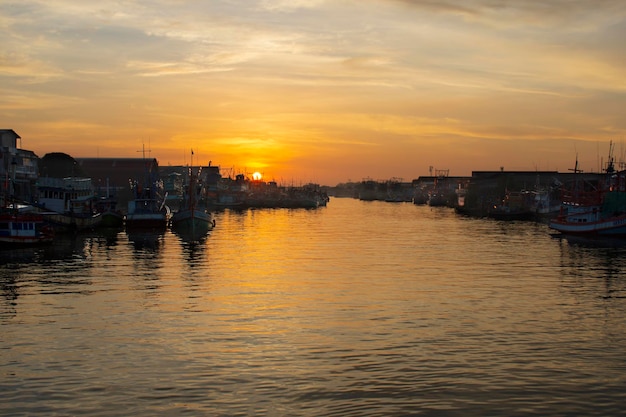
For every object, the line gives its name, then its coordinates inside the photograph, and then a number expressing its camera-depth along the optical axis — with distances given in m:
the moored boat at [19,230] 67.31
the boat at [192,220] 100.69
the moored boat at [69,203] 92.62
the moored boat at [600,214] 91.00
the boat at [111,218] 106.25
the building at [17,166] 108.12
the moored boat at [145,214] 99.56
